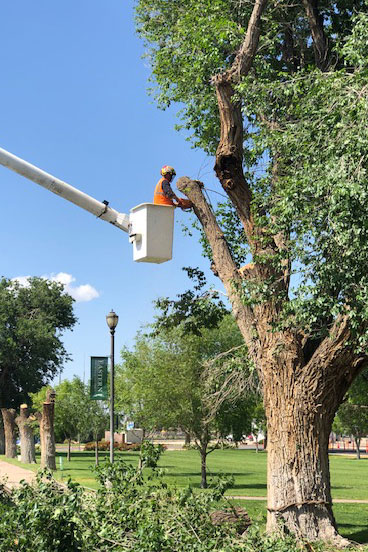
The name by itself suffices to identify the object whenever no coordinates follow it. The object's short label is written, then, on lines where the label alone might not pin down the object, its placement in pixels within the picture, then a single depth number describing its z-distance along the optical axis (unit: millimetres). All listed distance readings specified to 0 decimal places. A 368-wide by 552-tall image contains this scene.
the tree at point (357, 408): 23536
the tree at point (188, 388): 28797
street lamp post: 19380
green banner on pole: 22688
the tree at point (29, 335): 55688
